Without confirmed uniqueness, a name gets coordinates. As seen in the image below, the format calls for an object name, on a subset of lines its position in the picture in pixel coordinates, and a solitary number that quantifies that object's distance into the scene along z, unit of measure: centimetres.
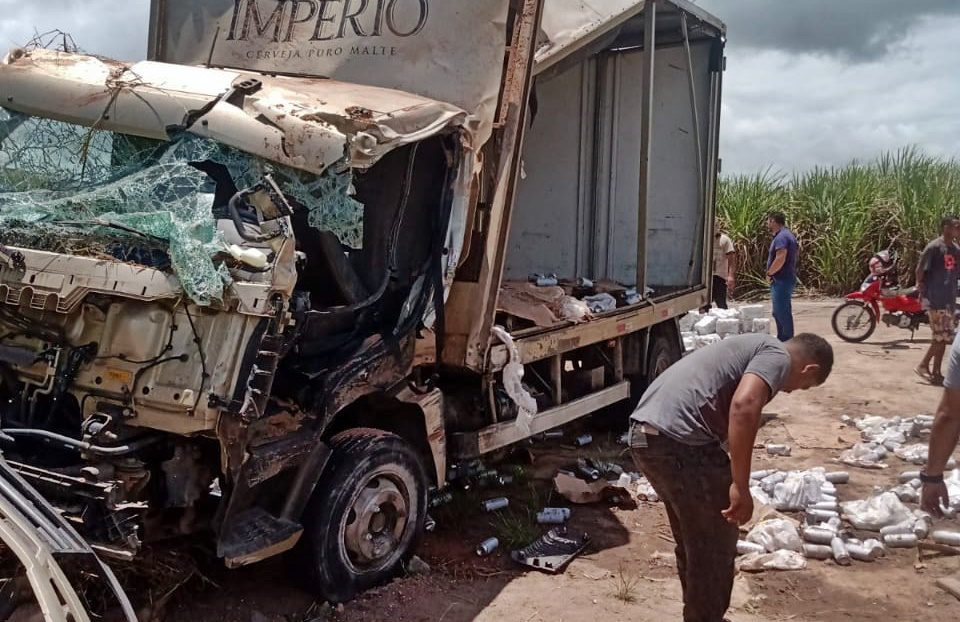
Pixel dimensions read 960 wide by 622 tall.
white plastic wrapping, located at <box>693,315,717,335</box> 1133
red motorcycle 1254
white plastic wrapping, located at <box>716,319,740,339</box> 1128
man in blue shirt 1060
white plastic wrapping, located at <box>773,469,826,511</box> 598
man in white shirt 1191
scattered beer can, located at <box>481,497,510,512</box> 584
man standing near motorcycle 1003
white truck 365
